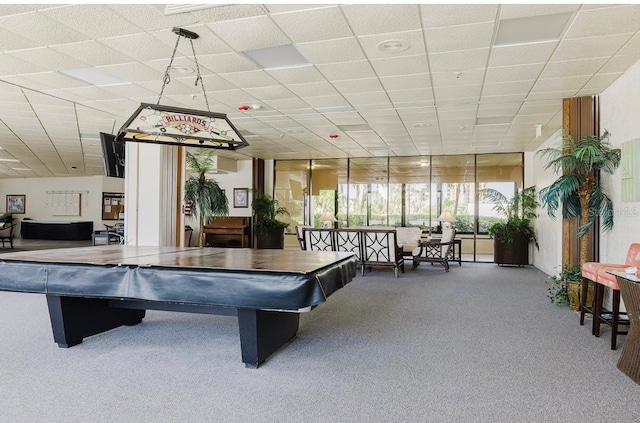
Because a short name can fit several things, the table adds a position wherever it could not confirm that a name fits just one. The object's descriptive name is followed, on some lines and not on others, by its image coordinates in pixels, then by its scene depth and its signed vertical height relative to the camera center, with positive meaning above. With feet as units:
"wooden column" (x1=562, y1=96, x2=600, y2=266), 18.42 +3.85
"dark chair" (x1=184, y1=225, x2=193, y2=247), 36.42 -1.74
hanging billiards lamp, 13.26 +2.73
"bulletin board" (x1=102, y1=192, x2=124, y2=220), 58.23 +1.08
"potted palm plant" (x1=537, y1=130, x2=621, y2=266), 16.75 +1.31
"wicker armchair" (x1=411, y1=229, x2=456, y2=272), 30.78 -2.67
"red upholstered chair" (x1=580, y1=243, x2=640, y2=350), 12.87 -2.10
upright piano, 41.45 -1.71
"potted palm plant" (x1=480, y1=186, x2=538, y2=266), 33.55 -1.37
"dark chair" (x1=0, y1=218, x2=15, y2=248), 44.34 -2.13
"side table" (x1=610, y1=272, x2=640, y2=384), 10.40 -2.79
